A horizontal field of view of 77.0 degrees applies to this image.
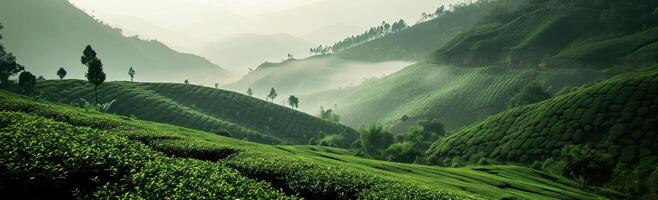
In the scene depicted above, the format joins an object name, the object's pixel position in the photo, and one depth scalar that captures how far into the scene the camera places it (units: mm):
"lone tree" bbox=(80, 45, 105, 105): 103688
